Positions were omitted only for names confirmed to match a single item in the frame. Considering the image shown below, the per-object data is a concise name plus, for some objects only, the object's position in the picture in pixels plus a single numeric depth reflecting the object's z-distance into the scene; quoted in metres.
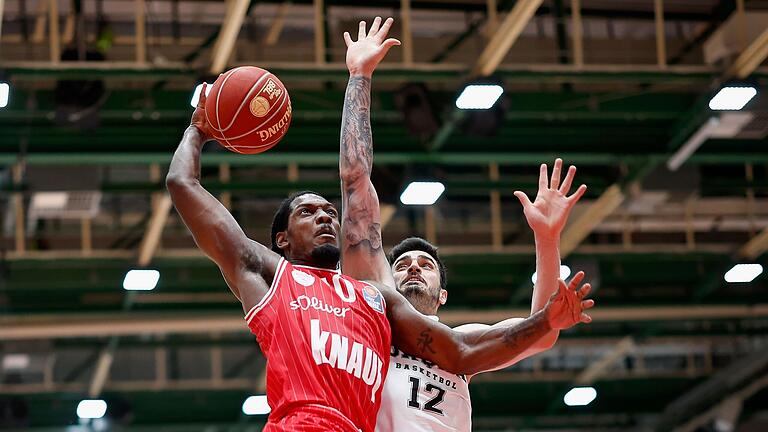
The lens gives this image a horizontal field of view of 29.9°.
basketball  6.16
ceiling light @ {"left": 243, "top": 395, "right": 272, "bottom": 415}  22.78
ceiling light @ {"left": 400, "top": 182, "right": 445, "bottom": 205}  15.98
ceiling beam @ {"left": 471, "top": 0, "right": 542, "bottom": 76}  14.17
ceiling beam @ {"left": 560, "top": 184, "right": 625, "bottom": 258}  17.50
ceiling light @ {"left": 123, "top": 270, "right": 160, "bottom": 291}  17.84
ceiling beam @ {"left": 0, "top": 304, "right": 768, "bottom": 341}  19.44
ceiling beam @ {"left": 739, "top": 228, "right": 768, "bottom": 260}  19.45
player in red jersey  5.51
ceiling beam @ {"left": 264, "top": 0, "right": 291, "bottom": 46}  16.05
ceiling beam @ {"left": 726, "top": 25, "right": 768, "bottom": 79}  14.86
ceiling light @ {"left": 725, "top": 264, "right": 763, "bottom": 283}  19.53
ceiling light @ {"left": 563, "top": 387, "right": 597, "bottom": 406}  24.12
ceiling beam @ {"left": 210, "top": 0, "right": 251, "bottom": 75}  13.59
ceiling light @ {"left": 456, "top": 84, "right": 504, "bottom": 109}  14.68
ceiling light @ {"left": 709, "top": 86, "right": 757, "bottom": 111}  14.90
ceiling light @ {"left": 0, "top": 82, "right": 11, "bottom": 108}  13.59
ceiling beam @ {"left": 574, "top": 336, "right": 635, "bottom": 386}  23.61
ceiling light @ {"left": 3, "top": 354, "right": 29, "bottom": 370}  23.29
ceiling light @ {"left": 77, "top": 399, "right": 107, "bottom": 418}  21.75
